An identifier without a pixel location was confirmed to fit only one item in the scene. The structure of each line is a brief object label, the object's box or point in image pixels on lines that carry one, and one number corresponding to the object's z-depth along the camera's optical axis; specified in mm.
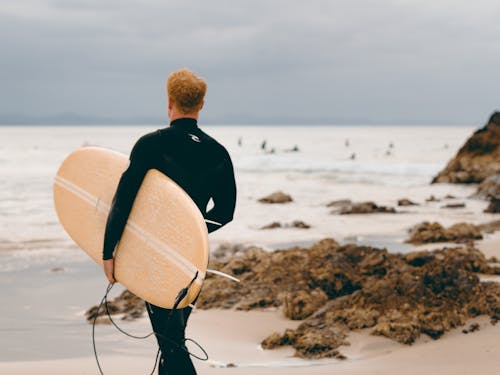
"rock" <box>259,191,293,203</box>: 18312
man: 2926
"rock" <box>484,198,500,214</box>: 15812
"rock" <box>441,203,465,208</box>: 17234
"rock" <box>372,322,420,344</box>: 5344
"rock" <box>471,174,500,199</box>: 19562
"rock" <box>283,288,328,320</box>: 6211
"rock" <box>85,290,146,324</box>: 6457
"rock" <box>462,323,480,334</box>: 5434
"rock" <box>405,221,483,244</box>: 10914
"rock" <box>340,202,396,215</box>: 15578
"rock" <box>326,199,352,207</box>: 17203
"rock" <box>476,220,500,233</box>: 12209
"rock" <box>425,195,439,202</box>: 18938
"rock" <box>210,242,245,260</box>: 9688
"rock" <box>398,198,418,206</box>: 17484
